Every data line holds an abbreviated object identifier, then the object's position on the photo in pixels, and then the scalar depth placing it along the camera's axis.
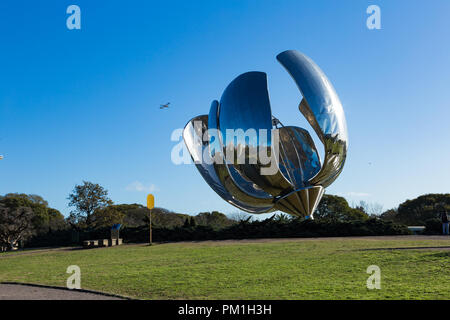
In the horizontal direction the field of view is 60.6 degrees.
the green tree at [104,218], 32.09
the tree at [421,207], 35.94
